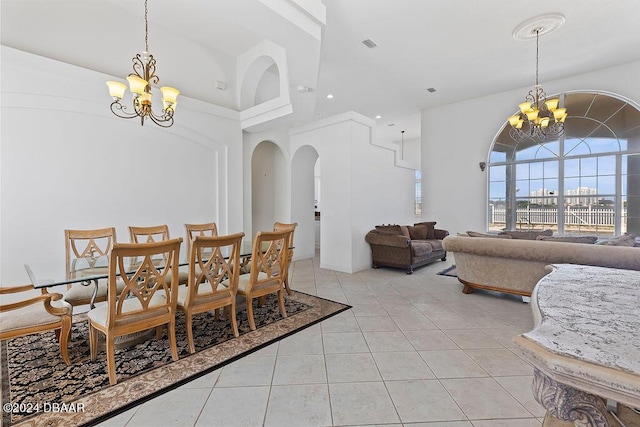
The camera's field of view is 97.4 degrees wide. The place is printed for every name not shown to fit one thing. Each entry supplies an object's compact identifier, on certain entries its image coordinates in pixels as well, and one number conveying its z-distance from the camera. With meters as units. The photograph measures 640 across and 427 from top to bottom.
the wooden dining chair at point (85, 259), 2.53
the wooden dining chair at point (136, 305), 1.90
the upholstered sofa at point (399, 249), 4.93
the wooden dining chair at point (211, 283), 2.29
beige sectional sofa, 2.79
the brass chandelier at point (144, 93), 2.73
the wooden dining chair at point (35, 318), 1.90
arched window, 5.16
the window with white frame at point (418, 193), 10.55
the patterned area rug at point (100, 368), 1.72
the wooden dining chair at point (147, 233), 3.46
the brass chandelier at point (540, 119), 4.25
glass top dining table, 2.06
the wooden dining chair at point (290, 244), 3.42
